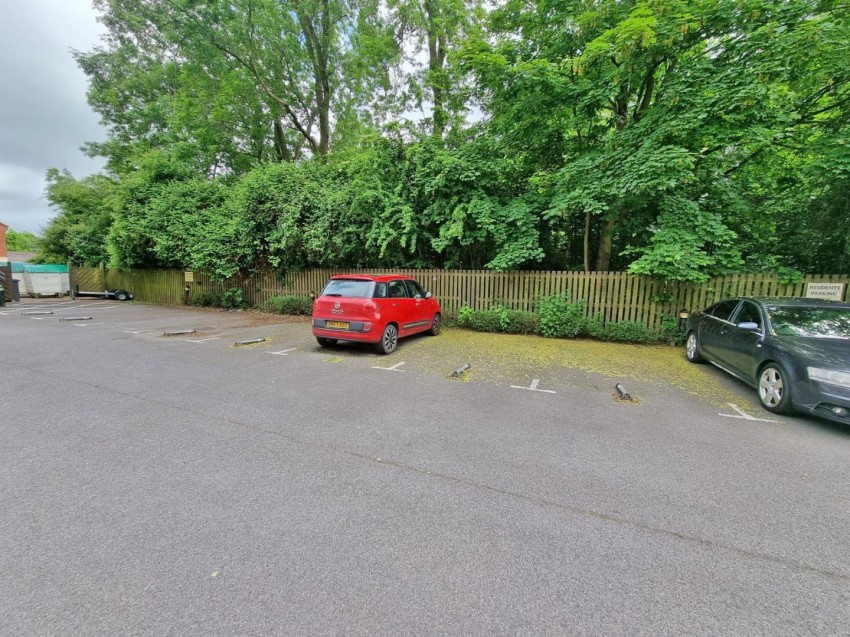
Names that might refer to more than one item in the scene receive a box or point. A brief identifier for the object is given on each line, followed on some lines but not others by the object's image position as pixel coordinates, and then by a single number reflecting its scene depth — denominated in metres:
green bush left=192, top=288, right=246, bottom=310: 14.70
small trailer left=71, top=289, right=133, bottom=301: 19.56
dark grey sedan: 3.96
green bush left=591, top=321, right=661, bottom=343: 8.47
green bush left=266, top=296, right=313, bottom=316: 12.84
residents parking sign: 7.12
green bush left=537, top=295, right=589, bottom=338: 8.98
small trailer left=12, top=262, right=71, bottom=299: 20.58
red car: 6.88
